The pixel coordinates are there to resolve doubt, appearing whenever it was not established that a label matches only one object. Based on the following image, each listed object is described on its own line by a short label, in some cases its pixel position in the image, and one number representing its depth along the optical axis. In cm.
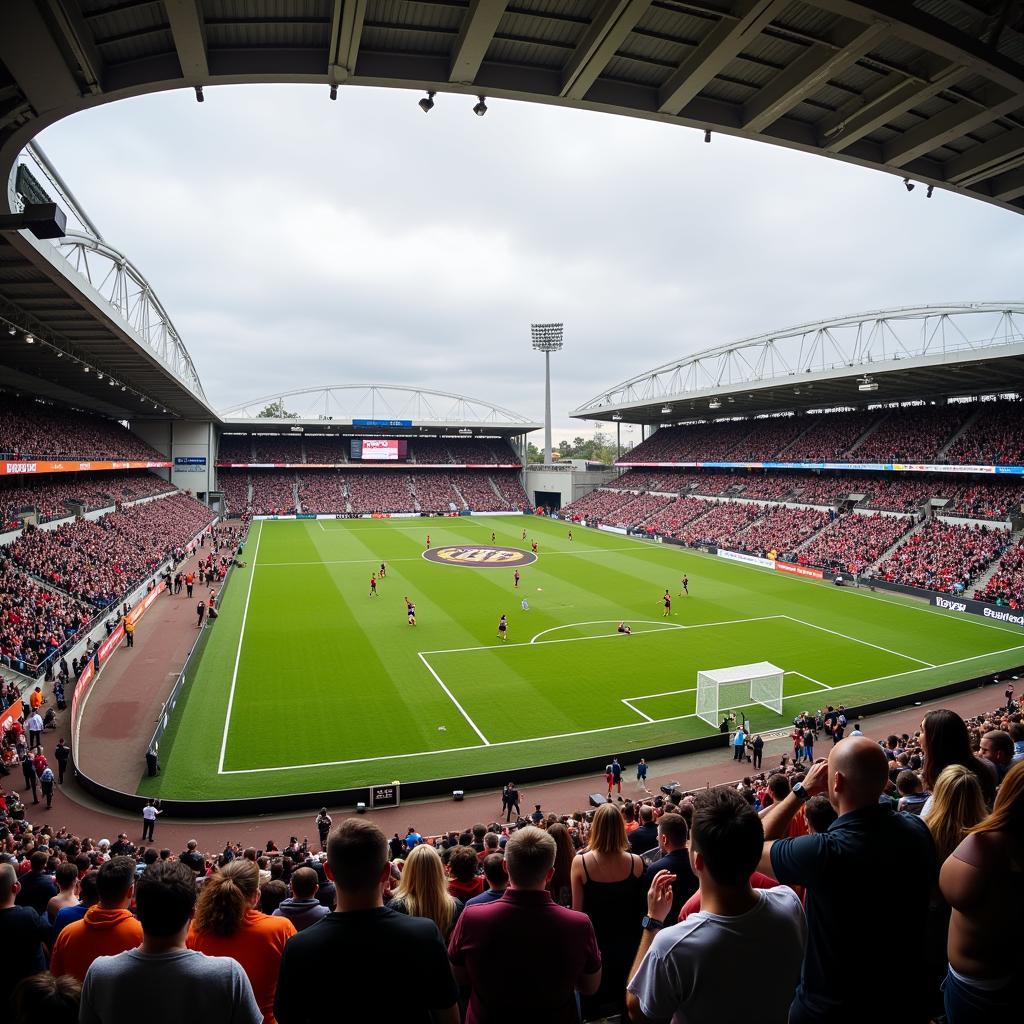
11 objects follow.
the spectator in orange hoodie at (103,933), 399
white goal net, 2156
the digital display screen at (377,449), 8731
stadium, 643
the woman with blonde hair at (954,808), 363
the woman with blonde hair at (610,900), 427
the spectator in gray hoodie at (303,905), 485
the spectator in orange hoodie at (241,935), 386
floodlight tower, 9412
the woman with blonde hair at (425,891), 399
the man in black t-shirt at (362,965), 255
